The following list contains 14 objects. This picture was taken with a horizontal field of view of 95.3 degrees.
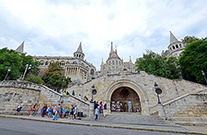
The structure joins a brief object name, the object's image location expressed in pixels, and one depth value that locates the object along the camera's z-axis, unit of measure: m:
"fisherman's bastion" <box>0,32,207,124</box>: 9.43
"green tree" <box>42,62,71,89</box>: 23.98
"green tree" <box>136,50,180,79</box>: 19.33
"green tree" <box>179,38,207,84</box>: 16.25
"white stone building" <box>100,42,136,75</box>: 48.06
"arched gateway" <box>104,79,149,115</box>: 13.67
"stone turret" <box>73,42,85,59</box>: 52.78
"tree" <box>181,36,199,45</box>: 33.98
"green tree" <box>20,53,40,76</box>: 29.94
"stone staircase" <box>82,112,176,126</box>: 8.20
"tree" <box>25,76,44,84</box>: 21.52
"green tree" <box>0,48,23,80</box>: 18.14
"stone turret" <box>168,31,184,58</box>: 35.19
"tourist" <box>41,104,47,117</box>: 9.74
